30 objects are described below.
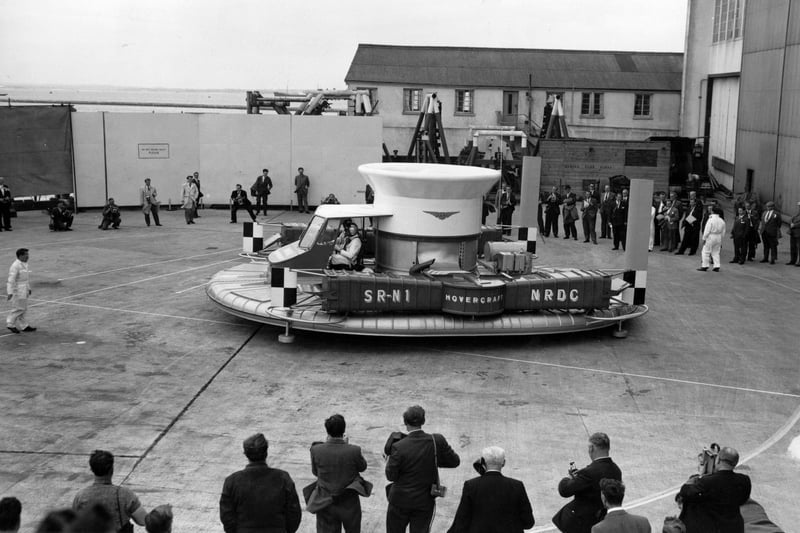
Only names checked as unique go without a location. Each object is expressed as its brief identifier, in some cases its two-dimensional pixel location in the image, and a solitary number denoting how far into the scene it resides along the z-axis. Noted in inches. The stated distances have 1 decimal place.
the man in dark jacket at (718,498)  270.5
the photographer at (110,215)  1050.1
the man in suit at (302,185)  1229.7
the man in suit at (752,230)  906.7
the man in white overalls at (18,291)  585.6
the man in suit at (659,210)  992.2
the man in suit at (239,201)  1120.2
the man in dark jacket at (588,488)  276.2
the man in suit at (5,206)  1018.1
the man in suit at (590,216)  1006.4
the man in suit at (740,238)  903.1
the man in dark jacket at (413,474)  292.0
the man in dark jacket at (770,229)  895.7
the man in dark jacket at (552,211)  1057.5
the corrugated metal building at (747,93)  1198.9
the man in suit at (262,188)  1193.4
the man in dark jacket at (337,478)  291.7
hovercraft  575.2
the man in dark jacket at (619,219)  971.3
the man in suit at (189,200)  1108.5
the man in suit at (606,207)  1029.2
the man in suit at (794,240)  893.2
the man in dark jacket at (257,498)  264.4
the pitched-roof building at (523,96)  1881.2
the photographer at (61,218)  1024.2
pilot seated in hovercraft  626.8
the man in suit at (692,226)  947.3
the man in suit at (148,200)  1077.1
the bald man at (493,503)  266.1
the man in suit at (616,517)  240.2
